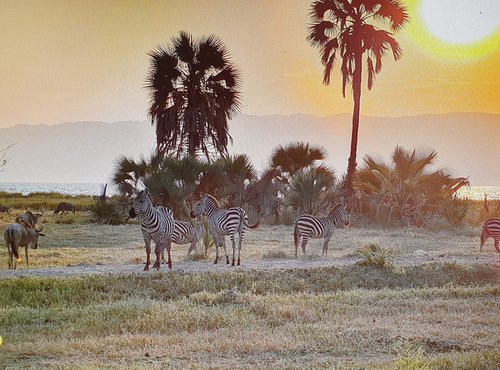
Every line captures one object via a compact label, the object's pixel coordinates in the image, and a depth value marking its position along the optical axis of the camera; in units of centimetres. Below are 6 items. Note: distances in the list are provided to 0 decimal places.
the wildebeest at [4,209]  4477
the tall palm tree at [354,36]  3834
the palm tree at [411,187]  3477
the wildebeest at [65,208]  4419
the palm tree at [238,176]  3744
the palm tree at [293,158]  4200
